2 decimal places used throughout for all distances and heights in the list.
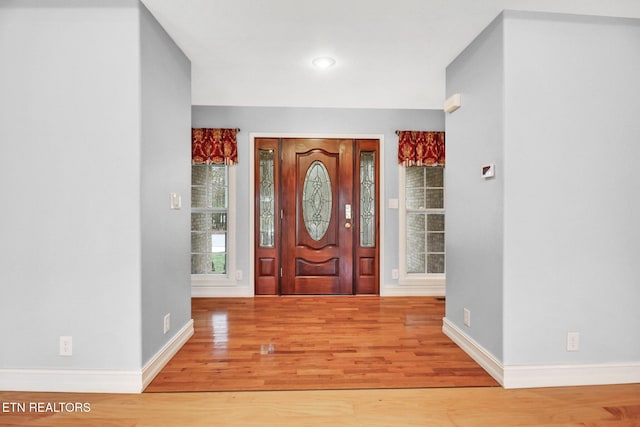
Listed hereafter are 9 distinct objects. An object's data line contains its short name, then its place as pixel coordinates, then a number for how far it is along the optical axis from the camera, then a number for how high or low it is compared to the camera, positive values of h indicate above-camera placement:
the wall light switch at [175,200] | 2.62 +0.08
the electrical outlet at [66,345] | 2.12 -0.83
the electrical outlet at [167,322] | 2.55 -0.84
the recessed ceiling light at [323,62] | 2.95 +1.31
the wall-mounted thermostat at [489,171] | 2.32 +0.27
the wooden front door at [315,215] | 4.48 -0.06
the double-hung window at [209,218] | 4.53 -0.10
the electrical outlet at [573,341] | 2.25 -0.86
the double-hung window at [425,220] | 4.62 -0.13
